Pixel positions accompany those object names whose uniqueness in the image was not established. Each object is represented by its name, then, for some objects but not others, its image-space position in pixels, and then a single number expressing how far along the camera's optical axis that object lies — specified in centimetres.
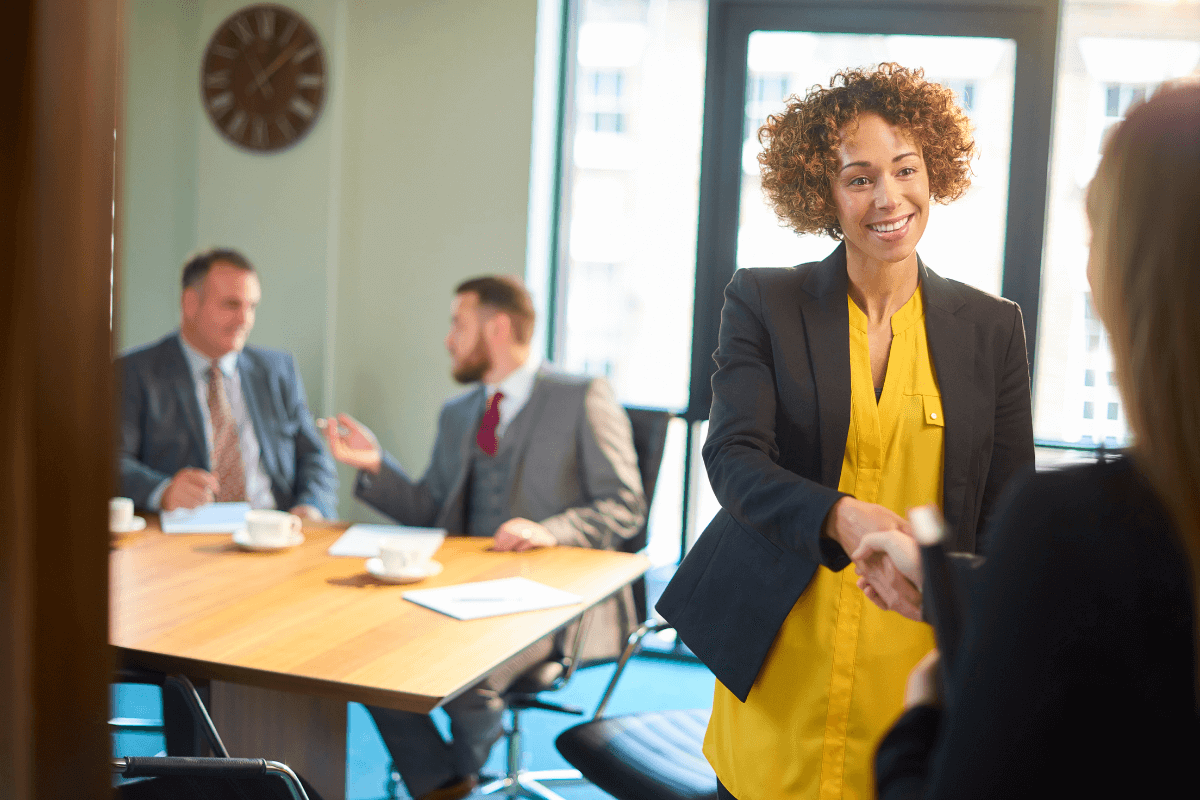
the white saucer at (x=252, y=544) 239
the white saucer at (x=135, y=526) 246
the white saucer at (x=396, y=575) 213
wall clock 407
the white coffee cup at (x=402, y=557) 213
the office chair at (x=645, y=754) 185
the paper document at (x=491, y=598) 195
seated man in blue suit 303
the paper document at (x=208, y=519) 259
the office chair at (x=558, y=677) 244
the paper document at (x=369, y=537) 240
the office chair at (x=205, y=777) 150
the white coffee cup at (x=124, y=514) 238
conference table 160
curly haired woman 111
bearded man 252
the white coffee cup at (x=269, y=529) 240
